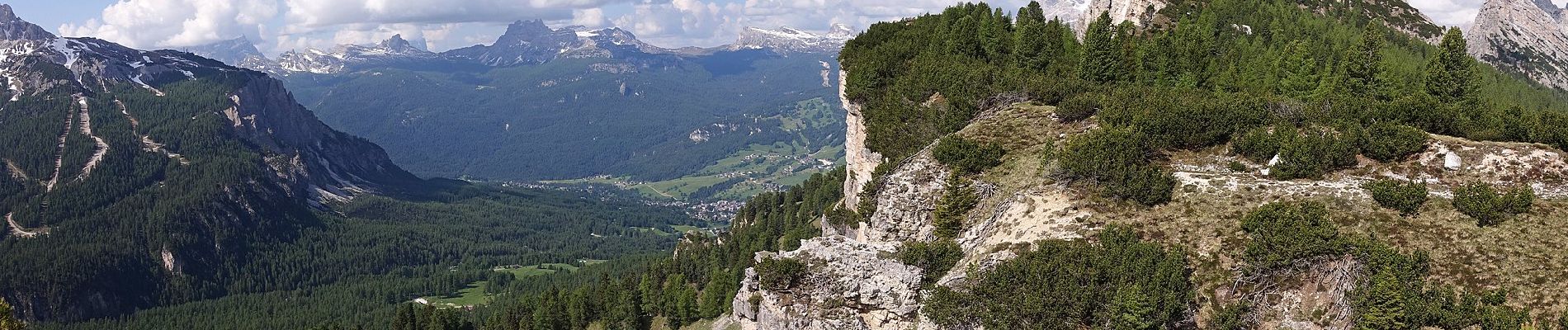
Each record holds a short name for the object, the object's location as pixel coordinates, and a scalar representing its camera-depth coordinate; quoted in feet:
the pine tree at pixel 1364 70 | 239.09
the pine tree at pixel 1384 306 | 111.65
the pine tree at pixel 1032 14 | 326.85
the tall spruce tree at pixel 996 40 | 291.99
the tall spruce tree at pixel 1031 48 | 279.08
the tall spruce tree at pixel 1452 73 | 238.27
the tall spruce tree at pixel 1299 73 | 240.53
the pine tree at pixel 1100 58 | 260.42
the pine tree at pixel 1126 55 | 266.16
